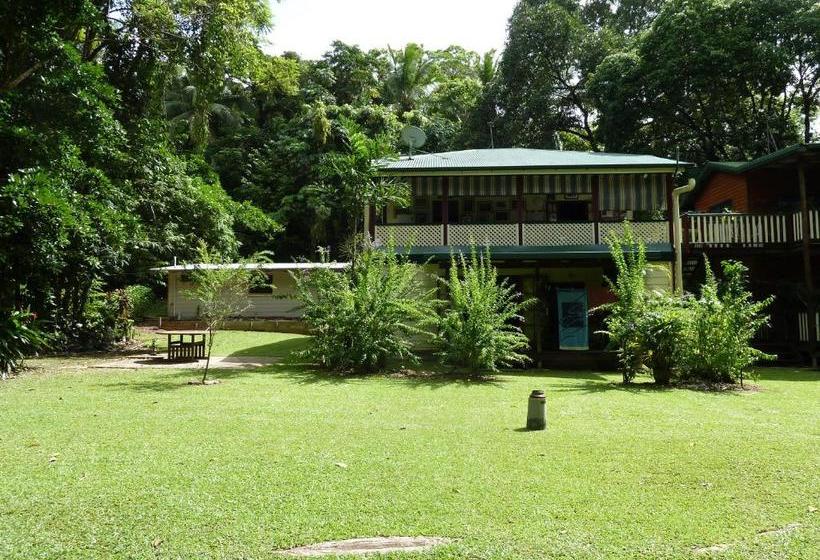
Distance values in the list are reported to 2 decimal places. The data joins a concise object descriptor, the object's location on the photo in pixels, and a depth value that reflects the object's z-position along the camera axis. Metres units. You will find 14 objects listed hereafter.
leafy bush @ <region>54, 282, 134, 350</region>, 17.73
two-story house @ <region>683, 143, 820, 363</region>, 15.23
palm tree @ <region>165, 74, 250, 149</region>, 35.62
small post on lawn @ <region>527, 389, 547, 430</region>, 6.99
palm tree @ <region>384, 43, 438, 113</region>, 36.22
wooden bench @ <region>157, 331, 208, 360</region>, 14.94
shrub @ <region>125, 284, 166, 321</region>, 28.20
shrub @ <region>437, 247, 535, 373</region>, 11.80
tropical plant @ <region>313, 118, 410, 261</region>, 13.41
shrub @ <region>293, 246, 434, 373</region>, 12.41
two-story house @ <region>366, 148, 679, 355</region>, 15.92
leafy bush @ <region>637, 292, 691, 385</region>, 10.73
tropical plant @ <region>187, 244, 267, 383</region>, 11.18
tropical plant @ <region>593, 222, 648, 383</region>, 11.09
